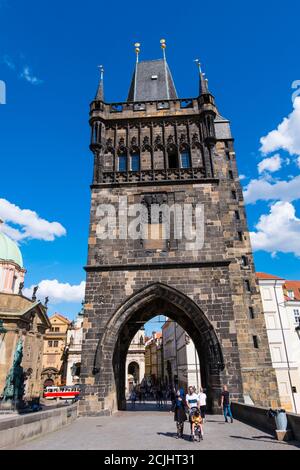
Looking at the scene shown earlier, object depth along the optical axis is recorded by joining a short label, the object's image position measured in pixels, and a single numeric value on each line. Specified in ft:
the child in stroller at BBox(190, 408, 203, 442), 23.62
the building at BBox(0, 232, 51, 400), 80.07
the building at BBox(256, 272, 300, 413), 77.94
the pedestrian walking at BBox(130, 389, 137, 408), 58.40
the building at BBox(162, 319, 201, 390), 80.98
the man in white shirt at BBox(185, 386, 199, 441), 23.90
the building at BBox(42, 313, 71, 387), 154.10
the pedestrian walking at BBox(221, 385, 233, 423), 32.50
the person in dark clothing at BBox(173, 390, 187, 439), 25.25
